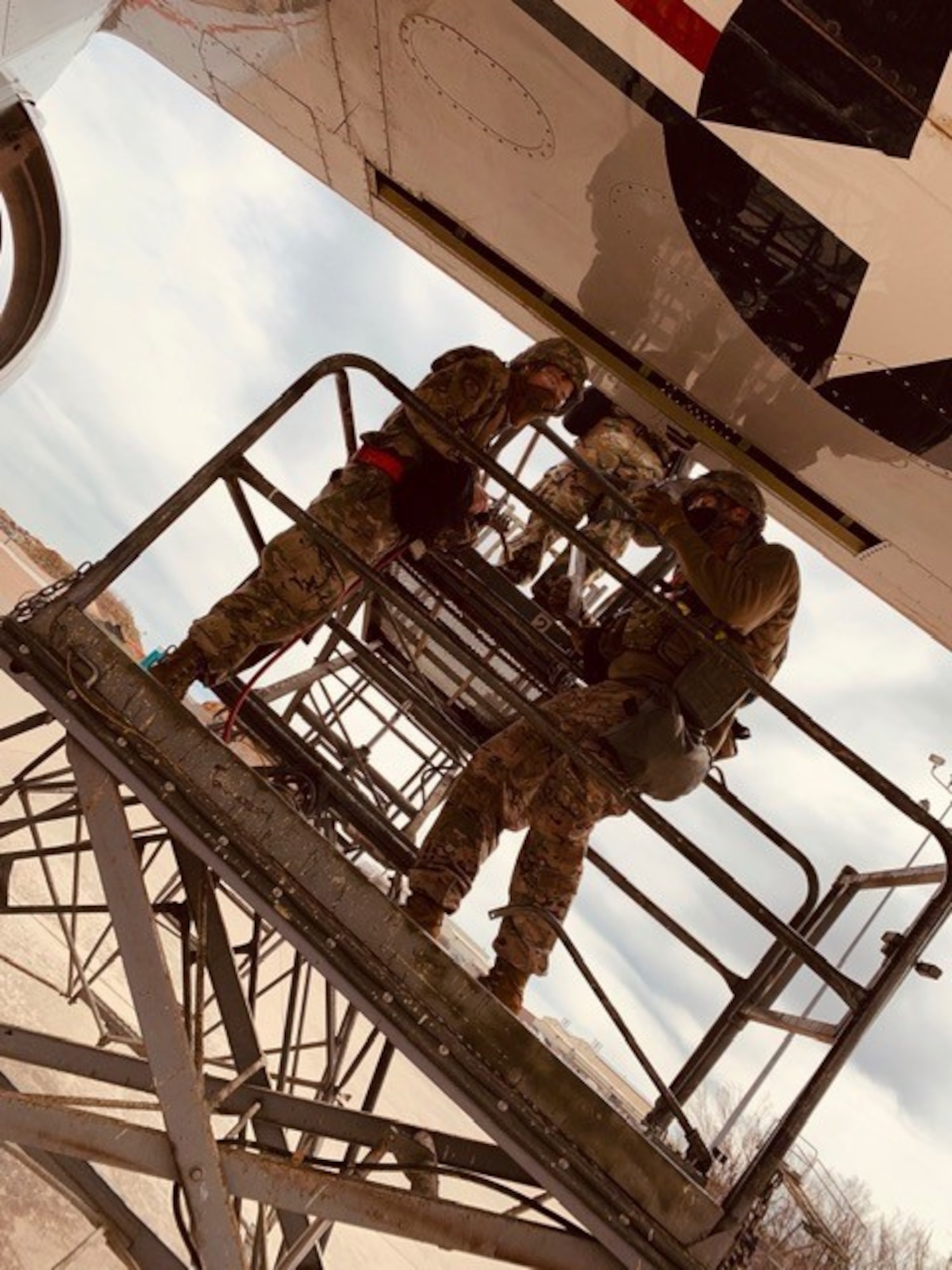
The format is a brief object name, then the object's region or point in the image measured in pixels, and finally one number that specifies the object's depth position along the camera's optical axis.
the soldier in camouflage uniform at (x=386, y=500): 3.58
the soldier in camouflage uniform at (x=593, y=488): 6.36
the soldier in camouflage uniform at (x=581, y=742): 3.46
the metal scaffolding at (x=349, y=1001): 2.66
